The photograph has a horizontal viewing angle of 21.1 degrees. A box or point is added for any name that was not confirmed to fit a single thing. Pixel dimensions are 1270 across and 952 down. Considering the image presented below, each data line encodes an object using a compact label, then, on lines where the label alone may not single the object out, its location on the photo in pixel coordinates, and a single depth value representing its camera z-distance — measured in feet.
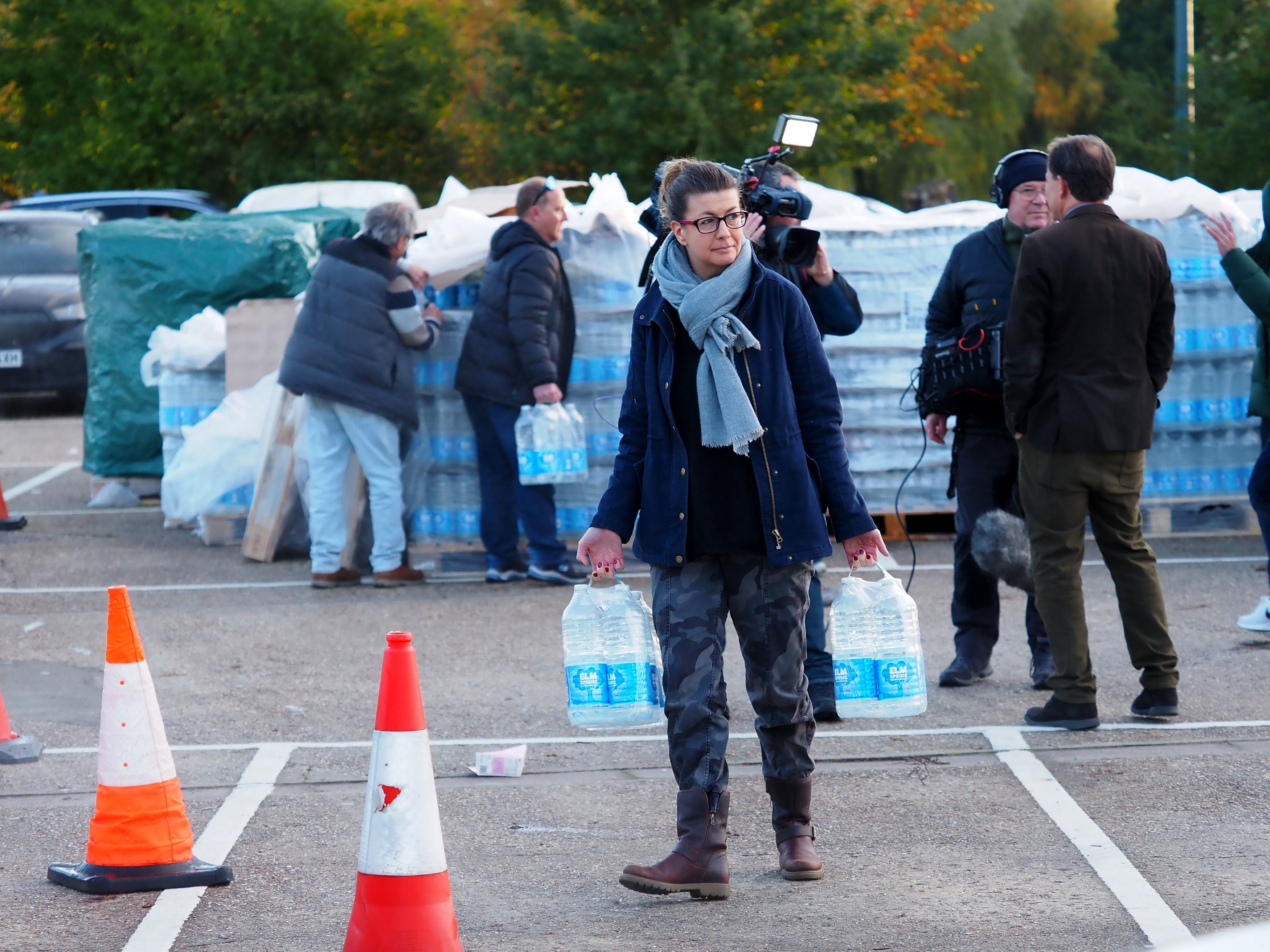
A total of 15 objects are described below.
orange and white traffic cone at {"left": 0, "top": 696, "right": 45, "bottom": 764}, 37.84
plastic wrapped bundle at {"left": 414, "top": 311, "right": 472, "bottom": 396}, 61.03
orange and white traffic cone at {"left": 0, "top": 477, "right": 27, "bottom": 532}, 71.31
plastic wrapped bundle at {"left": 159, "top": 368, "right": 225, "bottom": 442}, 70.13
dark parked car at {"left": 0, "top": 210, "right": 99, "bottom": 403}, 107.01
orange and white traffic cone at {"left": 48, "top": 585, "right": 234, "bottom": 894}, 29.40
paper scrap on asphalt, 36.48
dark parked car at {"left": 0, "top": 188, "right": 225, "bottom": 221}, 143.29
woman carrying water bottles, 28.32
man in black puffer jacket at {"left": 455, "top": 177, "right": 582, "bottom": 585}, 56.94
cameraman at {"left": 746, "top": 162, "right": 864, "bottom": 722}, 37.72
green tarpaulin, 76.39
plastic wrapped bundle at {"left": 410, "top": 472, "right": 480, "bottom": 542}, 61.74
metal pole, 135.61
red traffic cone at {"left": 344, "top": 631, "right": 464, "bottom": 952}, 25.20
